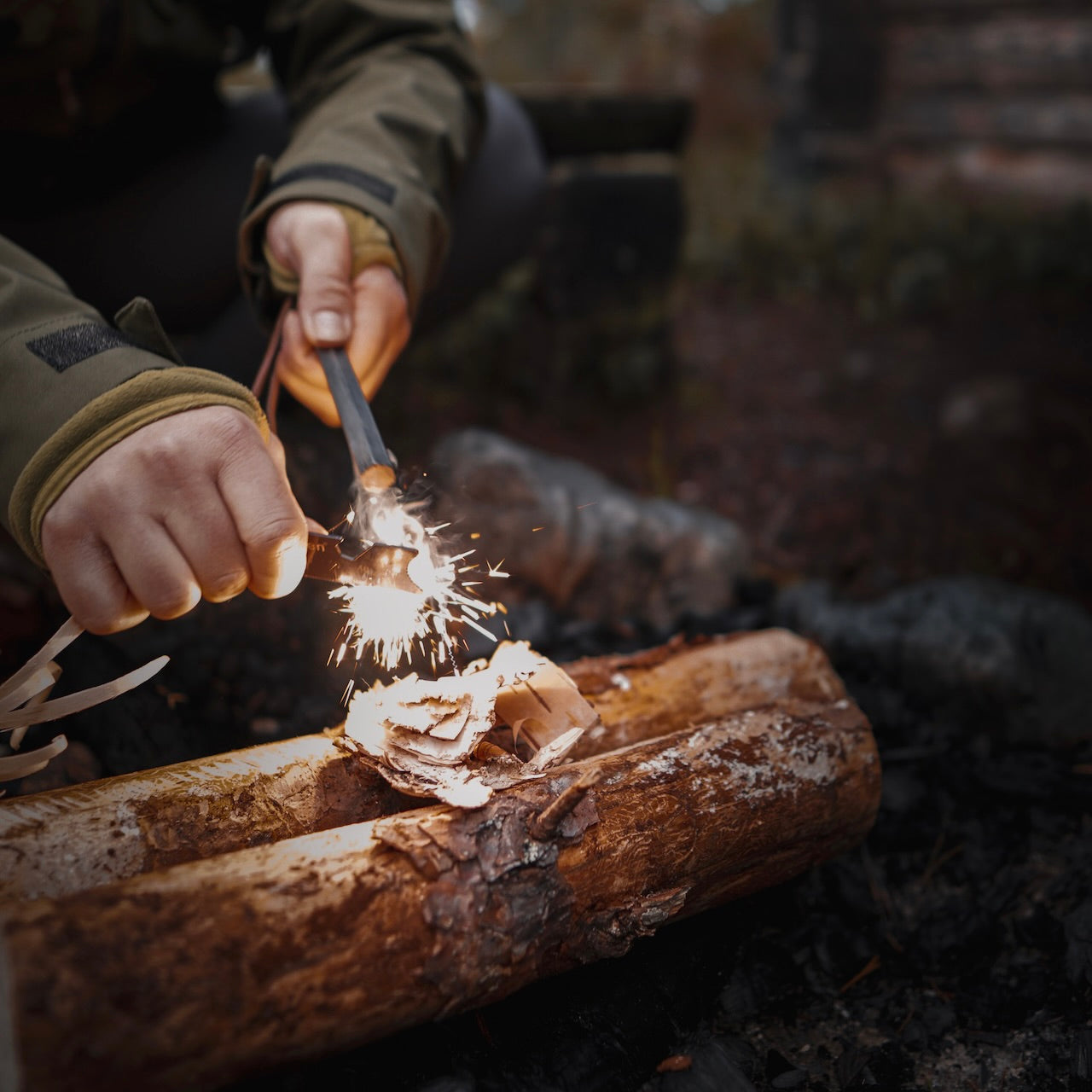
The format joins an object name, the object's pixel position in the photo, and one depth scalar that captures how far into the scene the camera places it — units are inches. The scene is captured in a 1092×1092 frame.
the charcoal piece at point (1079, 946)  29.3
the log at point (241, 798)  26.2
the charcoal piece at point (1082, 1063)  27.6
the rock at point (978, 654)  35.6
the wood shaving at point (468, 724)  27.2
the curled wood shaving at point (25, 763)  27.2
